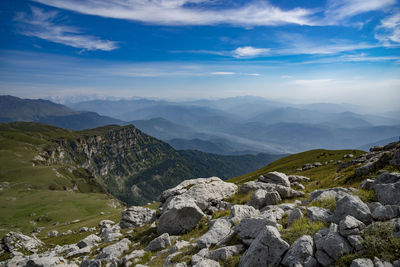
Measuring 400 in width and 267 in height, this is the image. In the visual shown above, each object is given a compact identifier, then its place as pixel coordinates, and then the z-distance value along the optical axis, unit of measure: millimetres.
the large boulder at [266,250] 8492
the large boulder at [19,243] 33259
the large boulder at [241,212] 14411
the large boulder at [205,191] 22497
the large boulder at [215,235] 12305
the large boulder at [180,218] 17500
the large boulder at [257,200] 17422
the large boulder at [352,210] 8772
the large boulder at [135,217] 31859
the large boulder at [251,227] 10547
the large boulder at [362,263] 6484
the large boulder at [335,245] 7332
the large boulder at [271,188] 18828
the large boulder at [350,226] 7707
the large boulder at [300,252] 7725
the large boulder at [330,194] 13305
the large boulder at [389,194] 10453
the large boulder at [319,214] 10073
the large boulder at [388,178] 13656
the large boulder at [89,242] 25438
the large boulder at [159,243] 15048
